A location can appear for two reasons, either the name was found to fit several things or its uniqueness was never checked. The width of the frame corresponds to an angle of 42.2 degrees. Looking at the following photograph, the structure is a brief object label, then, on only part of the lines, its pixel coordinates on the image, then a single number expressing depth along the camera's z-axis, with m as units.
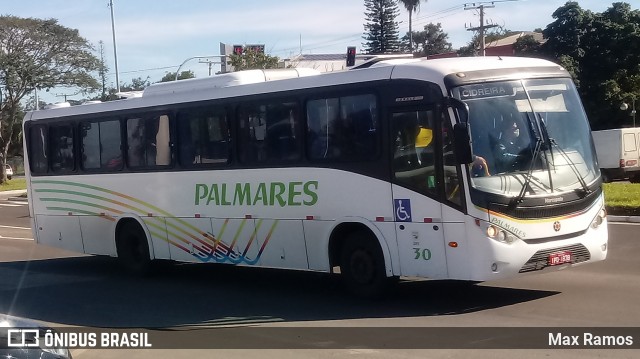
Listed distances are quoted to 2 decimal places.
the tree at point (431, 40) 99.88
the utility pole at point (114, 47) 50.50
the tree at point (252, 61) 48.72
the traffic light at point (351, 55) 20.64
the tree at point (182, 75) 70.25
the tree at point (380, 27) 67.31
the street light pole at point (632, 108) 43.97
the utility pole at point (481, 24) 54.88
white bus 9.80
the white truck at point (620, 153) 35.06
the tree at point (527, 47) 53.50
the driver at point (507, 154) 9.76
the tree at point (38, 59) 56.59
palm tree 76.12
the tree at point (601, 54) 47.41
